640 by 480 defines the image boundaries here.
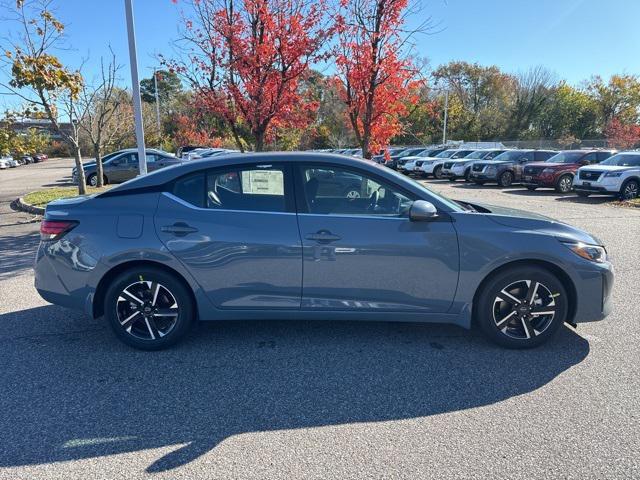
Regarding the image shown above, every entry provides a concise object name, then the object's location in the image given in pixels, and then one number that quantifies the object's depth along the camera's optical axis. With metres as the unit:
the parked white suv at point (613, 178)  13.78
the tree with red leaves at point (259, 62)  8.09
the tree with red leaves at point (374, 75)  8.37
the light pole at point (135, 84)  8.34
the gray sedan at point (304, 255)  3.49
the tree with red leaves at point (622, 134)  34.99
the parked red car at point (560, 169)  16.58
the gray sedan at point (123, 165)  18.08
